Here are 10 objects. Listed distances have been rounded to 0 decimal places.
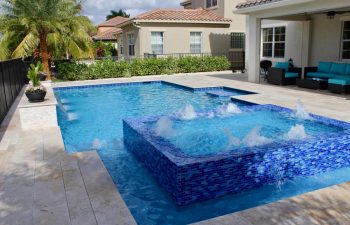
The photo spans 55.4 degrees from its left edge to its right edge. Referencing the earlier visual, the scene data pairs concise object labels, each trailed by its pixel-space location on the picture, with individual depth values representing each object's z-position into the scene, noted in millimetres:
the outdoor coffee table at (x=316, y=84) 13461
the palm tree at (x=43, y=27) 17453
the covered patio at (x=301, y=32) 13914
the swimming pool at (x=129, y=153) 4871
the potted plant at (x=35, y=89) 8653
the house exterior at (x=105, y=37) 42312
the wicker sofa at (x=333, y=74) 12133
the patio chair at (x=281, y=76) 15095
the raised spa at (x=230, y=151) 4922
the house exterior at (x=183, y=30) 22953
